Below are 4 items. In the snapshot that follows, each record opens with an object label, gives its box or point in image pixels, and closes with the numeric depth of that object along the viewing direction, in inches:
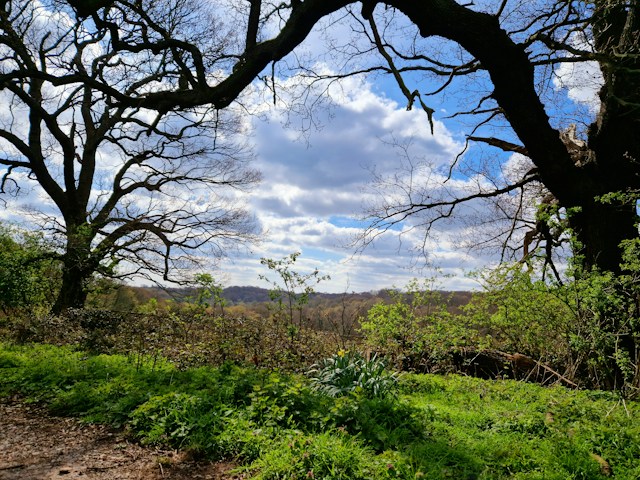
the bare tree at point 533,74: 224.4
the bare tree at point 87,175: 466.3
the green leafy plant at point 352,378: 199.9
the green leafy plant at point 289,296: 368.5
